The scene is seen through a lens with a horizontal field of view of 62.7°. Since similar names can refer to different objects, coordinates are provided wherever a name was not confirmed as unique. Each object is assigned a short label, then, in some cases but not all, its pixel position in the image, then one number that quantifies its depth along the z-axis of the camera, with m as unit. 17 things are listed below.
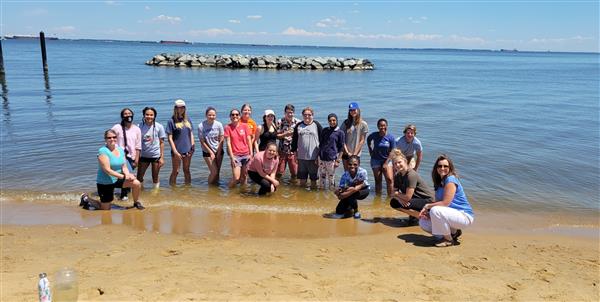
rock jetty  55.53
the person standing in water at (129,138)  8.73
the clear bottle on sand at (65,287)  4.82
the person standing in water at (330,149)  9.20
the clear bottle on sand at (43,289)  4.43
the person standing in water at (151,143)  9.12
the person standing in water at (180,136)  9.45
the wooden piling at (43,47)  39.39
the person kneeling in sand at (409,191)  7.57
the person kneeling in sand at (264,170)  9.16
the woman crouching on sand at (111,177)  8.04
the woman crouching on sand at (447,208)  6.72
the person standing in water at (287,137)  9.80
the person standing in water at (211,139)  9.64
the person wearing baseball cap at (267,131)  9.68
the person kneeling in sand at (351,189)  8.00
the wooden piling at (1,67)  36.33
